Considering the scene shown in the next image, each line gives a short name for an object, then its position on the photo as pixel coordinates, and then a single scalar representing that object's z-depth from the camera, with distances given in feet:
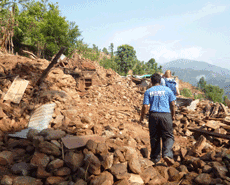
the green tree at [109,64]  91.15
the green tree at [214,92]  113.09
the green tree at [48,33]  54.39
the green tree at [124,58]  105.91
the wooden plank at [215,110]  19.74
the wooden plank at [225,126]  14.92
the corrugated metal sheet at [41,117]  12.44
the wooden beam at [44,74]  16.14
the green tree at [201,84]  149.53
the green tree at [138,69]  117.18
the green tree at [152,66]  132.46
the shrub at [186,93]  97.27
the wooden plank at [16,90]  14.23
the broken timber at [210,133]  11.92
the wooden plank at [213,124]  14.98
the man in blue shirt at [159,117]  8.87
